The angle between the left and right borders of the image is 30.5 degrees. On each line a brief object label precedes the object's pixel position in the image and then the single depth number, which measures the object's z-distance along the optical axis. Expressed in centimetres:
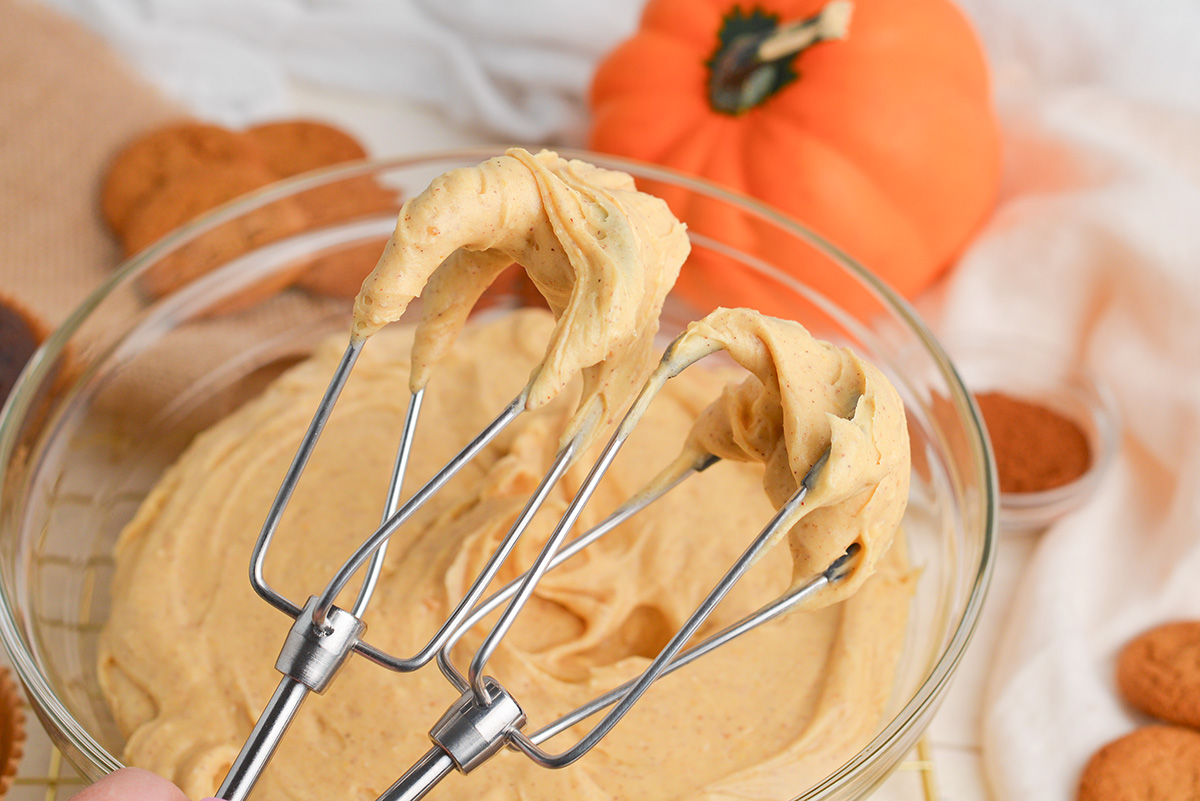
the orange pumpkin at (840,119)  52
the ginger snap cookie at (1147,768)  44
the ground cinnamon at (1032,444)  49
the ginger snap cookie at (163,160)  53
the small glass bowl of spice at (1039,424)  49
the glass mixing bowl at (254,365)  45
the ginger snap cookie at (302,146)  56
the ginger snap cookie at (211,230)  49
